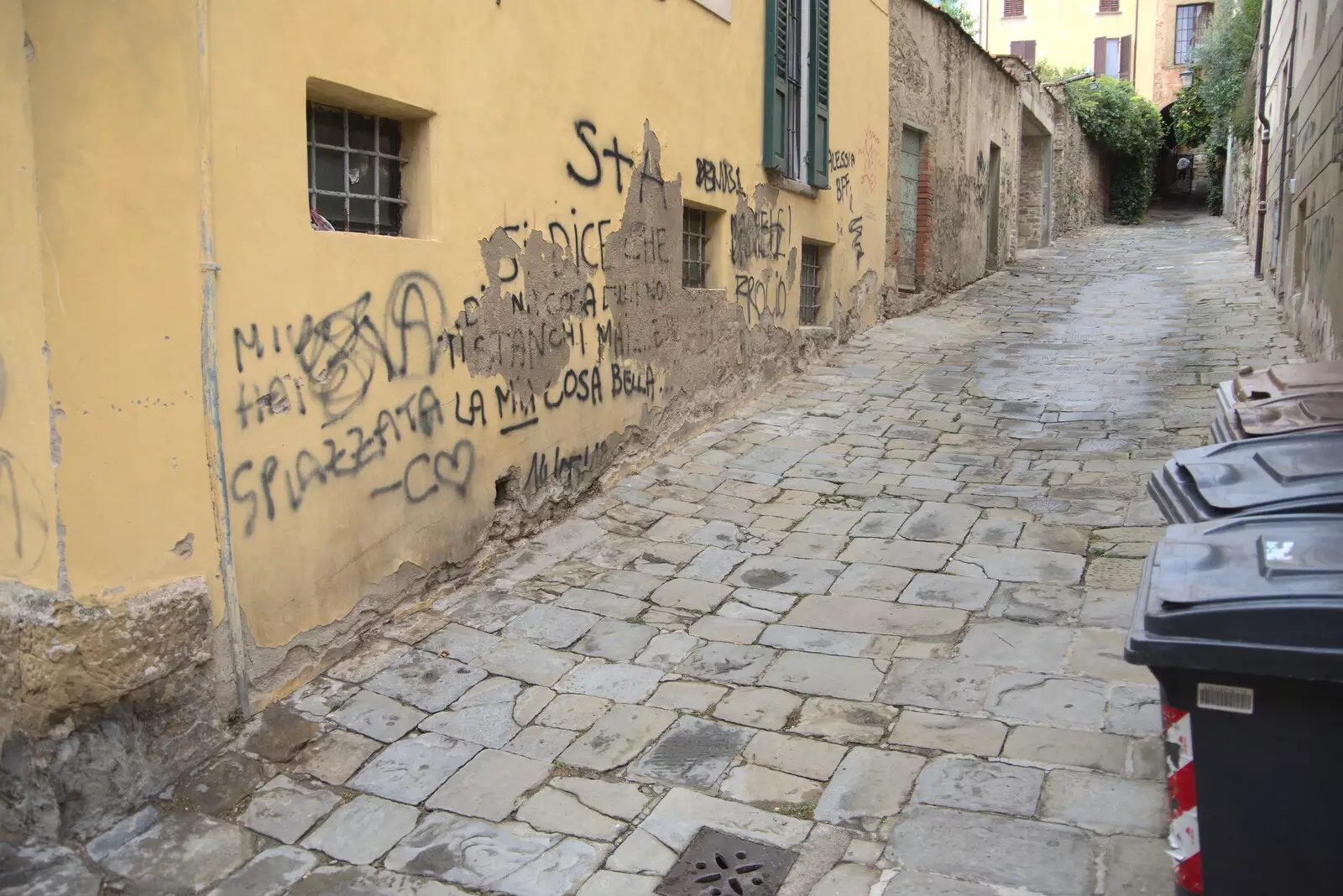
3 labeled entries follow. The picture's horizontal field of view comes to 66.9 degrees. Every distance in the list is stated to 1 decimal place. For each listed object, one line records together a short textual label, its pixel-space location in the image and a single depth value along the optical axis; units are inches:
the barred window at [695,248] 299.4
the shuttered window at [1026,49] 1397.6
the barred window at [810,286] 387.5
